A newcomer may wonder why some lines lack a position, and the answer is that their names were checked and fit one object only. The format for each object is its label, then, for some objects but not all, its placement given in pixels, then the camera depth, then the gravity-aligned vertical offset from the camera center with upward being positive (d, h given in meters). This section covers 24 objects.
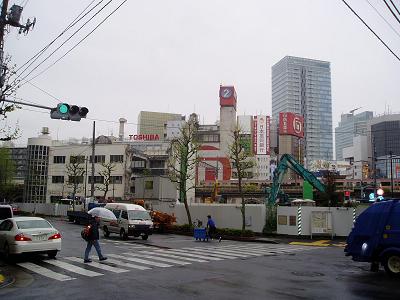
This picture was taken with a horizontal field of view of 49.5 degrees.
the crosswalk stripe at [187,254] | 18.76 -2.91
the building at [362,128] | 161.19 +27.72
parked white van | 27.86 -2.17
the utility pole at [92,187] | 44.44 +0.24
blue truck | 14.08 -1.50
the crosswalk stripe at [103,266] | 14.36 -2.68
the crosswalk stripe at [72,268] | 13.66 -2.67
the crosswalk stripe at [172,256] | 17.64 -2.85
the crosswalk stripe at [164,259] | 16.54 -2.79
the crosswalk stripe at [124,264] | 15.15 -2.71
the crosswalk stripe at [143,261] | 15.84 -2.75
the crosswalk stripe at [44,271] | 12.83 -2.66
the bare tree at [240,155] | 36.88 +3.29
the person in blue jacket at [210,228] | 29.49 -2.54
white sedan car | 15.91 -1.81
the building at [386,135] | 164.75 +22.66
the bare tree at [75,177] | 60.08 +2.03
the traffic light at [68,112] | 17.12 +3.06
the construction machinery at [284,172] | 36.19 +1.54
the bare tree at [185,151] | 39.56 +3.88
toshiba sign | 126.31 +15.36
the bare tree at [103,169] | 78.88 +3.60
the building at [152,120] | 191.88 +31.40
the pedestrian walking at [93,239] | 16.30 -1.88
